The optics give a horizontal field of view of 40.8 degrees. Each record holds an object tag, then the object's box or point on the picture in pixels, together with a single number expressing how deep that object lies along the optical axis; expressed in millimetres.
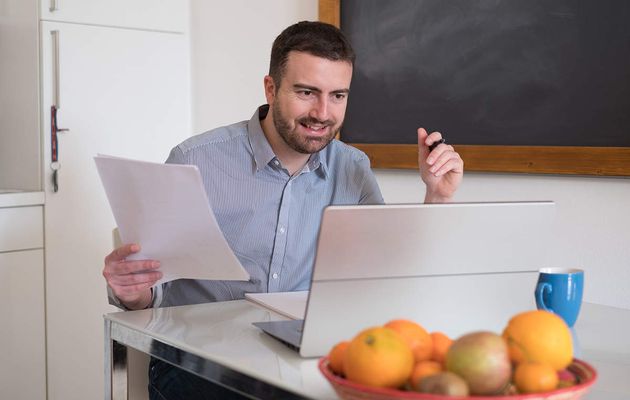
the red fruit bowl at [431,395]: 797
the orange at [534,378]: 808
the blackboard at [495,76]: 2039
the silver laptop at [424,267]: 1062
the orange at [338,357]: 886
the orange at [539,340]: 856
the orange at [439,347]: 902
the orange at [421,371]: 826
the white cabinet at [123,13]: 2871
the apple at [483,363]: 790
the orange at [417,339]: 890
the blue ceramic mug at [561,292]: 1358
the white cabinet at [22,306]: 2777
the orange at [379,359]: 820
